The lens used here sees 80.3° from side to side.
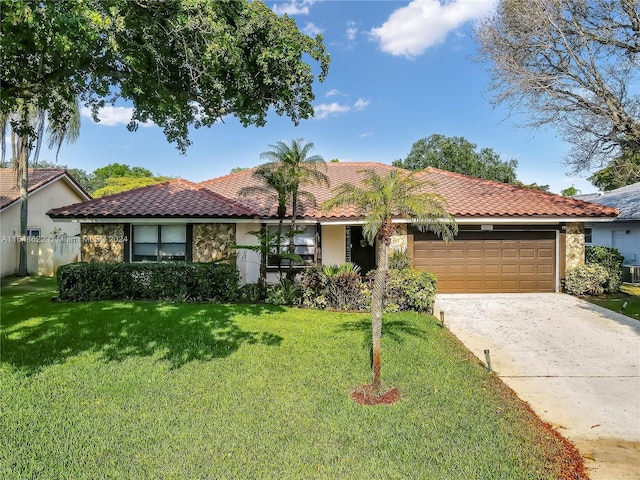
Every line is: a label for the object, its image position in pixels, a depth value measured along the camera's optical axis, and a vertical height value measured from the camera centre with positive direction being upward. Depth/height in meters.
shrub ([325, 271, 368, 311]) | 11.35 -1.78
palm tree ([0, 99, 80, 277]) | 15.32 +3.51
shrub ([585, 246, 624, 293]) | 14.20 -1.10
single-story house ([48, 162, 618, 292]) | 13.87 -0.03
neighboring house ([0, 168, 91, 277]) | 18.48 +0.39
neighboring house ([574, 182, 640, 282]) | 18.12 +0.07
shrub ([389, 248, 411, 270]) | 13.94 -0.97
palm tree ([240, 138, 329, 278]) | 12.58 +2.17
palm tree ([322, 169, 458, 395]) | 5.49 +0.40
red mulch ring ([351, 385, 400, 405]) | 5.28 -2.34
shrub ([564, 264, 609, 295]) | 13.82 -1.70
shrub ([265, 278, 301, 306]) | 12.19 -1.99
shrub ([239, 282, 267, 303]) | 12.76 -2.05
